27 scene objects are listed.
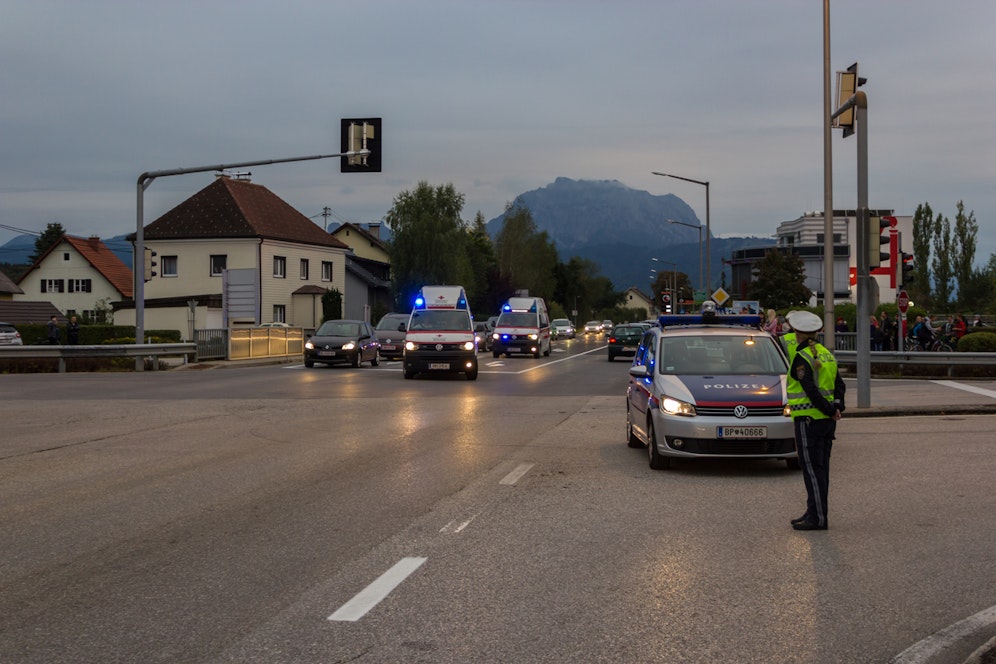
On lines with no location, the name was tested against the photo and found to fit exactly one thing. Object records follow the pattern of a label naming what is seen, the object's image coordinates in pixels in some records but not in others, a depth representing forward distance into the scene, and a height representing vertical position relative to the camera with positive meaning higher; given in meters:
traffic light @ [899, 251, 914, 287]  22.52 +1.00
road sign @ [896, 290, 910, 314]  29.34 +0.48
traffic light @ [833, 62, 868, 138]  17.78 +3.88
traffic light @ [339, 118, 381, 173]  25.12 +4.43
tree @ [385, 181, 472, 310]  82.56 +5.33
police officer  8.00 -0.67
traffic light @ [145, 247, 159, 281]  32.25 +1.85
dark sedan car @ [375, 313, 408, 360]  41.16 -0.71
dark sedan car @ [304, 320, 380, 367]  33.72 -0.70
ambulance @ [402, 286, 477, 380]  28.02 -0.58
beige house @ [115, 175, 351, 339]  63.62 +4.10
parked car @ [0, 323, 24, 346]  39.38 -0.39
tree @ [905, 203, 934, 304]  92.41 +6.63
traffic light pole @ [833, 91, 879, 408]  17.05 +0.95
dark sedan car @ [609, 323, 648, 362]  41.41 -0.77
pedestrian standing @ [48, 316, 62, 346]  38.59 -0.25
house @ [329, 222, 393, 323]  77.81 +4.01
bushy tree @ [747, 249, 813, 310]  78.56 +2.71
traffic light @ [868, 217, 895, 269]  17.08 +1.22
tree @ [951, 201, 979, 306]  90.27 +5.52
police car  10.73 -0.79
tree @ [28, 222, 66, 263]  128.25 +10.86
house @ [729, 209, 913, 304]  123.56 +8.63
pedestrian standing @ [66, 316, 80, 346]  38.59 -0.26
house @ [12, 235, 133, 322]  81.06 +3.54
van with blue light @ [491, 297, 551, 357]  45.06 -0.54
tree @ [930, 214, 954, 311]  91.25 +4.65
